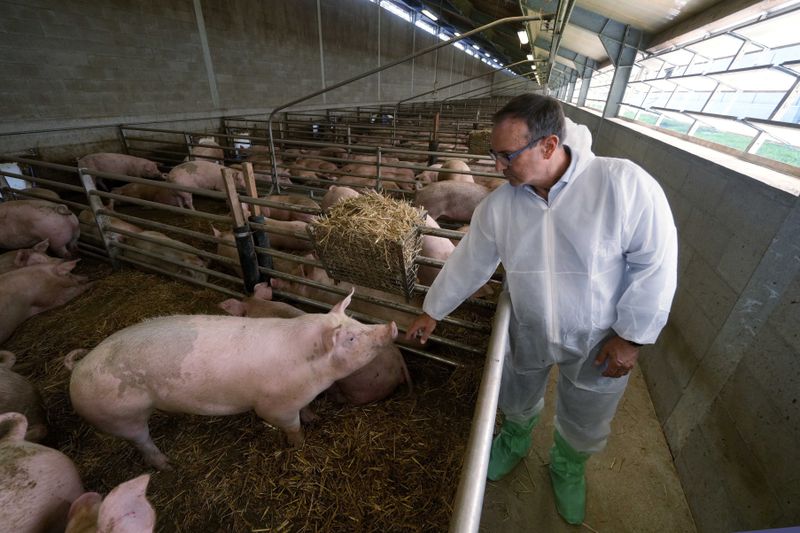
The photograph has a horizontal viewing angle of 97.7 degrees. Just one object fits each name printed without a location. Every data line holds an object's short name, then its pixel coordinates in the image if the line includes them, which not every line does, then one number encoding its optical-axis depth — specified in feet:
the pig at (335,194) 16.56
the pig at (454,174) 20.21
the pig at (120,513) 4.17
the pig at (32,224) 14.79
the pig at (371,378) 8.68
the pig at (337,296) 10.09
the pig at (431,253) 11.43
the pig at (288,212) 17.58
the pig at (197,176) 22.11
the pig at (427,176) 22.29
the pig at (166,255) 13.50
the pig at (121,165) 23.32
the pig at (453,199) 17.81
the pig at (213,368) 6.73
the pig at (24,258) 13.14
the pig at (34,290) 11.19
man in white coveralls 5.04
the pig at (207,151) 27.89
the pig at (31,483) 5.05
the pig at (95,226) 14.65
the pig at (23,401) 7.42
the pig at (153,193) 21.39
